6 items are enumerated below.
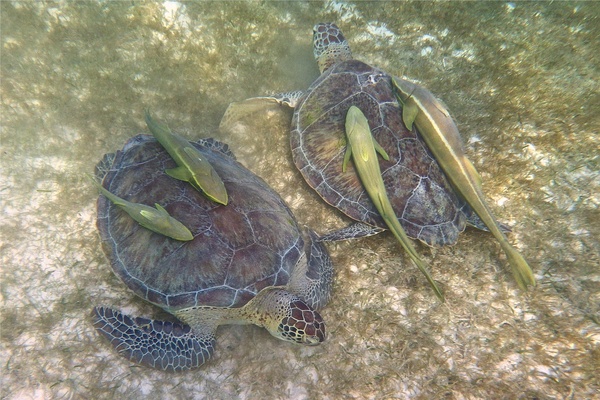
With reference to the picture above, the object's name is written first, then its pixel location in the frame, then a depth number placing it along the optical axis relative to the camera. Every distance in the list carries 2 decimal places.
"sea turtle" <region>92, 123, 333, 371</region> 2.45
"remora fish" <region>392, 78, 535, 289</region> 2.85
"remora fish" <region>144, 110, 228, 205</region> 2.52
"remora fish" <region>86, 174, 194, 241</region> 2.35
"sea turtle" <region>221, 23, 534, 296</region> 2.99
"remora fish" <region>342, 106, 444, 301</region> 2.82
